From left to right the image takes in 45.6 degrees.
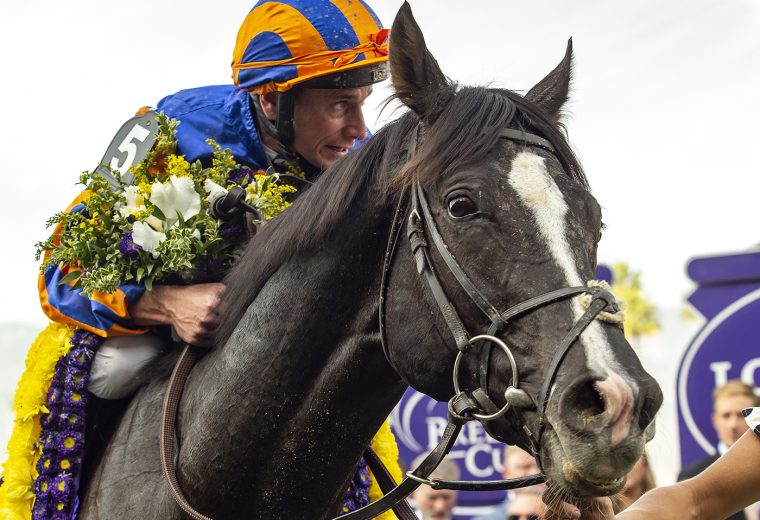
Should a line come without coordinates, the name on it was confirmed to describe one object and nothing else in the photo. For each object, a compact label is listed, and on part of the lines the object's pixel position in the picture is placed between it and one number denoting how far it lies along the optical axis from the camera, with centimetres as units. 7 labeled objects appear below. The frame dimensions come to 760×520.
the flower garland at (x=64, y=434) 291
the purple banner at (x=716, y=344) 679
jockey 301
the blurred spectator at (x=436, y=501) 643
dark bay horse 208
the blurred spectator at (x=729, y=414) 626
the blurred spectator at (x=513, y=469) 520
